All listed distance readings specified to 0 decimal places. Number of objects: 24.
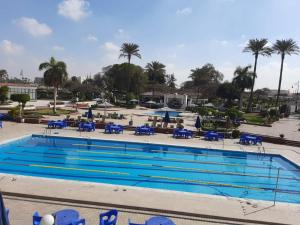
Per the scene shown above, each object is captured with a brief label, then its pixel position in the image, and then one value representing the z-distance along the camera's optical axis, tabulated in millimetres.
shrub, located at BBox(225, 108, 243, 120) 20624
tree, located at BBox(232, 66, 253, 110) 43049
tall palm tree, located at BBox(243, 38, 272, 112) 39428
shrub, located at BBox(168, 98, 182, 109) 45861
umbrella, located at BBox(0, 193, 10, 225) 2688
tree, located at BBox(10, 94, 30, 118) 20984
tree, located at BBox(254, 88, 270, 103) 73554
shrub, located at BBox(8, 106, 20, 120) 20299
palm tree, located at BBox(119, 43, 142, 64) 47917
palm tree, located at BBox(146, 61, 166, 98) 62650
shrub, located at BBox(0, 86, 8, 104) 34555
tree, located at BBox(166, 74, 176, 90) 78550
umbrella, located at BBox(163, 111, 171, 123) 19728
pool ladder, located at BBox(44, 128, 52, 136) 16368
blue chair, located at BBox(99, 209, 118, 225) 5397
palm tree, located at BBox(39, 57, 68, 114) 24261
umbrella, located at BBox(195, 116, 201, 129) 18092
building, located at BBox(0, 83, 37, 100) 43704
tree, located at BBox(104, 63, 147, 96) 47057
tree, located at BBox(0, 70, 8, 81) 86586
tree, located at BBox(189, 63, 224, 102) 55911
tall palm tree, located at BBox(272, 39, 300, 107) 39040
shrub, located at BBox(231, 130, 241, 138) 18219
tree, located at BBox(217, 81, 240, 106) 44989
